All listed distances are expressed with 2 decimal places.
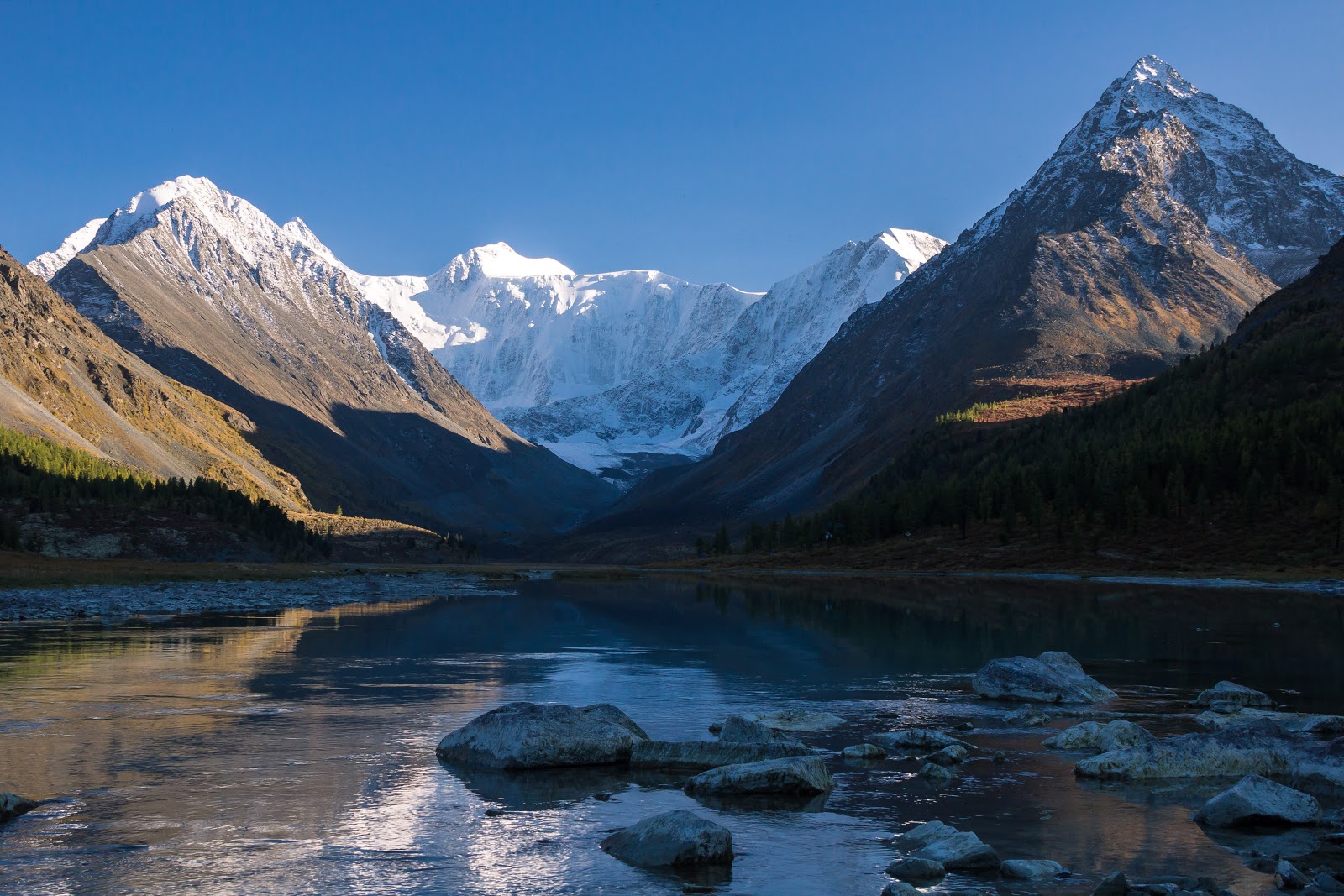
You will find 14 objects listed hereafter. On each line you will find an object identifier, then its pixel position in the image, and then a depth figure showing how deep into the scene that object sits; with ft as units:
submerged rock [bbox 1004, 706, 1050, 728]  112.78
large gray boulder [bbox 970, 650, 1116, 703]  128.57
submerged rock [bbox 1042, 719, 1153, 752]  95.86
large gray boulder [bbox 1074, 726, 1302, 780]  87.40
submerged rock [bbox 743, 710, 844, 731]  109.29
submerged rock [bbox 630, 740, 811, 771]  90.33
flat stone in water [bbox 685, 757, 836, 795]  81.66
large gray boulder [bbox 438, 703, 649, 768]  92.02
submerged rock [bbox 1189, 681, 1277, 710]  117.91
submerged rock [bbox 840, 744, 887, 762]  95.04
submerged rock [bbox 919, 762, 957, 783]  86.17
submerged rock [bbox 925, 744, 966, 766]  92.02
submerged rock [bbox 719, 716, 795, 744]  96.37
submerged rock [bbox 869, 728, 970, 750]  98.84
